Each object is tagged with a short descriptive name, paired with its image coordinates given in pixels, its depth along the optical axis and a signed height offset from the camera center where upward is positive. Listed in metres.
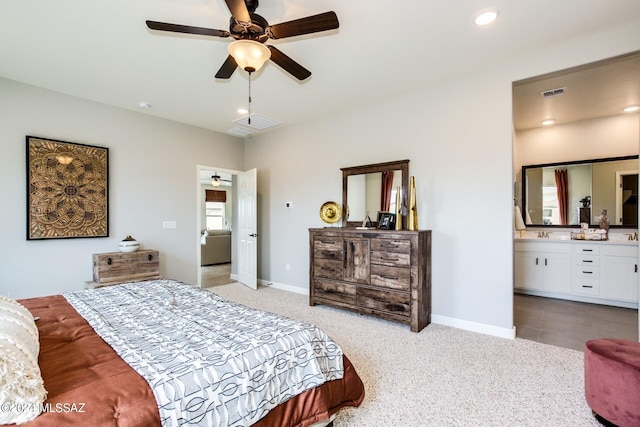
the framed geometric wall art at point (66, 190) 3.51 +0.33
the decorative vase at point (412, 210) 3.45 +0.05
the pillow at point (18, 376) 0.88 -0.51
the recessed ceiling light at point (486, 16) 2.25 +1.53
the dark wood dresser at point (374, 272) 3.23 -0.68
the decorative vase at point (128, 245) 4.04 -0.39
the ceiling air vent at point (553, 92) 3.60 +1.49
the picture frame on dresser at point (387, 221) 3.71 -0.08
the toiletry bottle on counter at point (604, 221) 4.31 -0.11
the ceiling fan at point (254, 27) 1.86 +1.24
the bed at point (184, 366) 1.02 -0.60
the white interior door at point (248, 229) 5.18 -0.24
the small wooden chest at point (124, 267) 3.76 -0.67
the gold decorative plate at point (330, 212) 4.29 +0.04
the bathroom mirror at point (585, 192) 4.24 +0.33
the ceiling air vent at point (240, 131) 5.21 +1.51
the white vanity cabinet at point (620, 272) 3.84 -0.77
